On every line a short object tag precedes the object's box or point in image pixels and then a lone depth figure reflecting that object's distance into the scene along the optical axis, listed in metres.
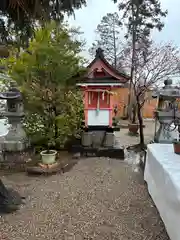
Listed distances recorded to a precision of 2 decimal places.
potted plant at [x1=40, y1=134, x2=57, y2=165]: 4.68
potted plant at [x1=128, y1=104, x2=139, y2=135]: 8.73
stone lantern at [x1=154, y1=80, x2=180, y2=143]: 4.98
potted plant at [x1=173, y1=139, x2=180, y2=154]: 3.01
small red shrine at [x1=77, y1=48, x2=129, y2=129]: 5.27
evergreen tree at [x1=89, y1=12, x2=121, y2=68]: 13.59
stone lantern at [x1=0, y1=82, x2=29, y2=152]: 5.12
